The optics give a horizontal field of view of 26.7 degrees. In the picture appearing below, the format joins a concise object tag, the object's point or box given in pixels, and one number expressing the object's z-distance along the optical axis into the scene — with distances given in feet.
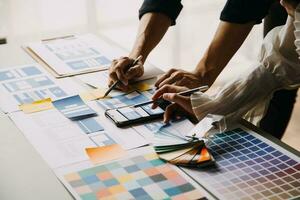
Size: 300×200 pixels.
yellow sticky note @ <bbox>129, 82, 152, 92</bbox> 5.32
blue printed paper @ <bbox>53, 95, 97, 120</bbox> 4.82
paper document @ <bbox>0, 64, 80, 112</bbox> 5.09
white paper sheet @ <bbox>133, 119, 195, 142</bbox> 4.53
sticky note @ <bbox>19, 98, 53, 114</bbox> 4.92
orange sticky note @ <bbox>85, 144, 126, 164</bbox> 4.22
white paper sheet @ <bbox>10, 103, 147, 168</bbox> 4.28
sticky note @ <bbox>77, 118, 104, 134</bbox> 4.61
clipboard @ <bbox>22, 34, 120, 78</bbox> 5.58
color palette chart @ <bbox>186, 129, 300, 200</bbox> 3.84
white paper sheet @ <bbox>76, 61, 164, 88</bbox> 5.42
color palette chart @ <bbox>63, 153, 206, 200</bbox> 3.82
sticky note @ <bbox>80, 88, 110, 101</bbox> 5.14
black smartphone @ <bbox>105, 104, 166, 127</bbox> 4.69
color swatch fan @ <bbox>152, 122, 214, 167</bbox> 4.14
